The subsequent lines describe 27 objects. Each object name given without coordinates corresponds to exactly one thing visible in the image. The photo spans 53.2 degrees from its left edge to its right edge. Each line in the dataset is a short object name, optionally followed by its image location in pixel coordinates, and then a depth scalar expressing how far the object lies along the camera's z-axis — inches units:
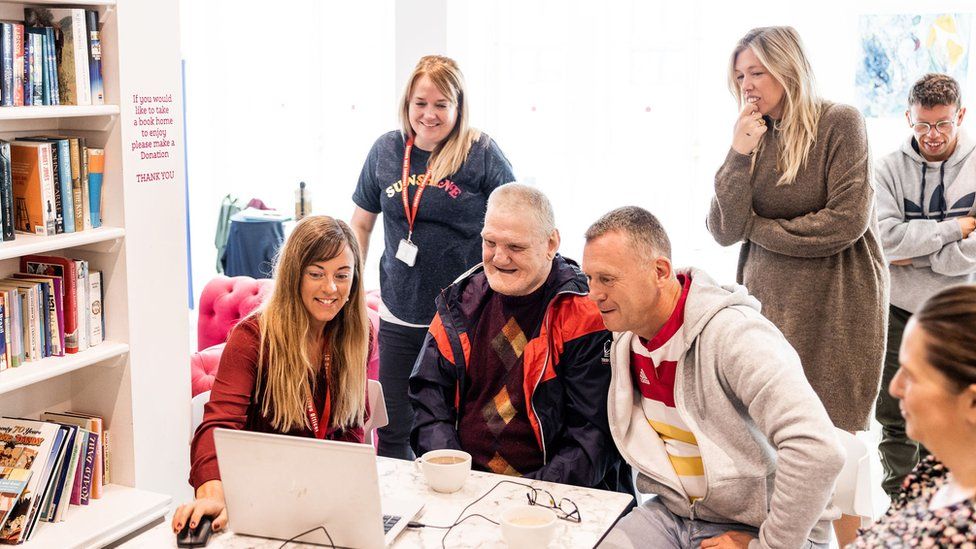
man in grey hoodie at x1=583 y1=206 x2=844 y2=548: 83.9
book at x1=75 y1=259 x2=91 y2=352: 110.7
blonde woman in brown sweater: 112.7
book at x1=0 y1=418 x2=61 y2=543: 100.8
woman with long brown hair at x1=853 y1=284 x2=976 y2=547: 54.8
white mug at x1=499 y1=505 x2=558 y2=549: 70.9
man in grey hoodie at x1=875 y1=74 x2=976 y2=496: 131.0
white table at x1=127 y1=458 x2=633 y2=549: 74.8
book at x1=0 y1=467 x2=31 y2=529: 99.2
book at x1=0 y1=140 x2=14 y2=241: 101.6
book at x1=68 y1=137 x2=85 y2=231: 108.8
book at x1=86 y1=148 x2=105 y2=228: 110.9
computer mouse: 74.1
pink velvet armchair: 155.2
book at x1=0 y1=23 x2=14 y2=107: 100.0
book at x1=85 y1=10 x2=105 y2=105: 108.2
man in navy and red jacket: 97.2
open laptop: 69.6
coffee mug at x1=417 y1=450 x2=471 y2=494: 82.9
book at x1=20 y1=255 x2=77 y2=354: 109.9
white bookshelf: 108.9
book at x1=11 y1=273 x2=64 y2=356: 107.8
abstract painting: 186.9
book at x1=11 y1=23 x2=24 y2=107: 101.3
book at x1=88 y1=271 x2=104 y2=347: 112.8
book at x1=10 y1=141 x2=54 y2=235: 104.2
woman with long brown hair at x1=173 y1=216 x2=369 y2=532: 91.0
